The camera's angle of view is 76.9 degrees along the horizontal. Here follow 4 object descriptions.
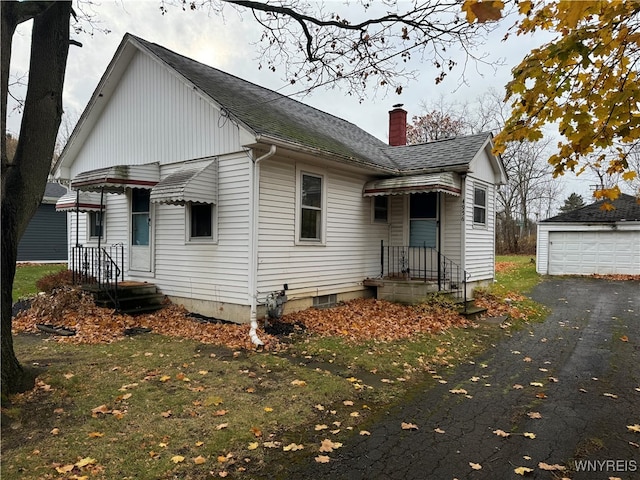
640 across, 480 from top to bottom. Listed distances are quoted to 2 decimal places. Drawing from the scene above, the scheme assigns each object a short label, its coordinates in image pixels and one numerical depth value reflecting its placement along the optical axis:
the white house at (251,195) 8.17
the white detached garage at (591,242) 19.36
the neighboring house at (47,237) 19.61
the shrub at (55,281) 9.59
